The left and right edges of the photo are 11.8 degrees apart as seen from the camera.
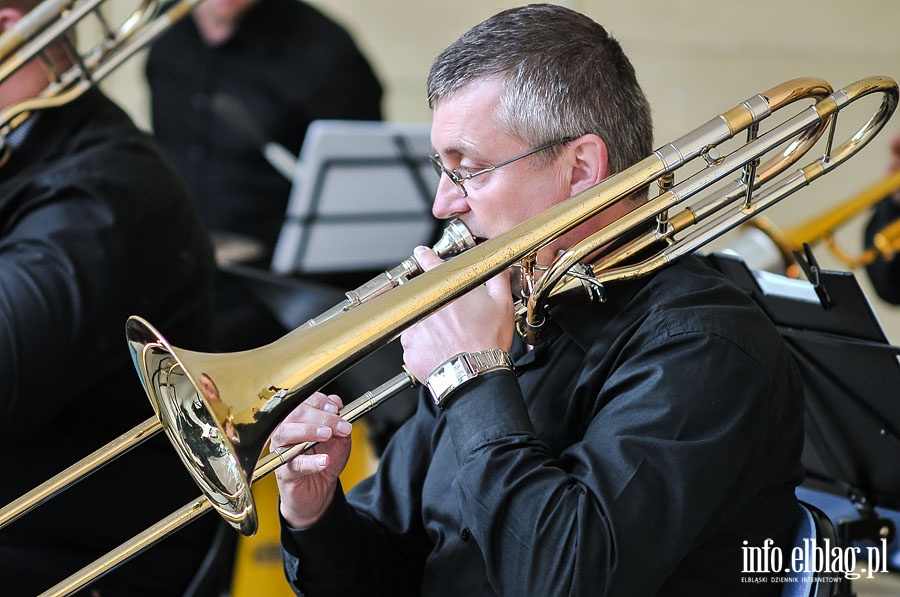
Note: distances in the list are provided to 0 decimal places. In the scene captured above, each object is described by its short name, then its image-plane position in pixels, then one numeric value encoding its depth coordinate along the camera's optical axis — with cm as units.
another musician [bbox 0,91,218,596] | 438
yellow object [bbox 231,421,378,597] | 528
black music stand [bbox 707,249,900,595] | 416
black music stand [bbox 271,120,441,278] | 550
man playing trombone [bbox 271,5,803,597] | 394
